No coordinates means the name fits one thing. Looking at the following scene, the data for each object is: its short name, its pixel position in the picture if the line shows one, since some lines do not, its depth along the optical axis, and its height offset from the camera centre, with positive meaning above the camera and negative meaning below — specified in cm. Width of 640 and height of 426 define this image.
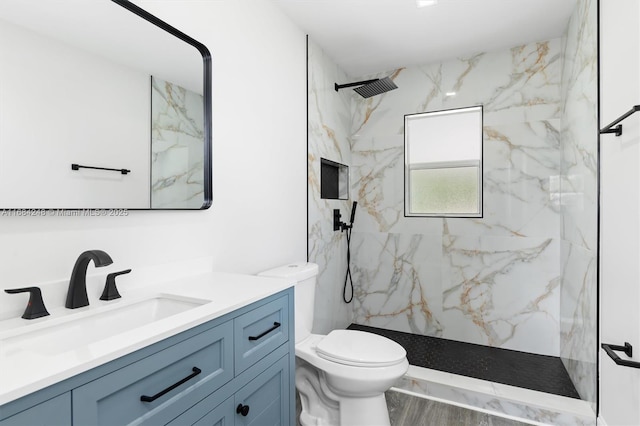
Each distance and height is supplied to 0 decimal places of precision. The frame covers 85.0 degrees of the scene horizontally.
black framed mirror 98 +34
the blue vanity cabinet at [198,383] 69 -44
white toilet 165 -76
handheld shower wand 312 -39
